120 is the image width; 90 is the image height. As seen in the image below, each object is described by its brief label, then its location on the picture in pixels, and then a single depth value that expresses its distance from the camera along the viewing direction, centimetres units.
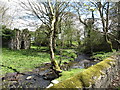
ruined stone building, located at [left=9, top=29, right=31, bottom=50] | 1975
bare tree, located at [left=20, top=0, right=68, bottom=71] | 1518
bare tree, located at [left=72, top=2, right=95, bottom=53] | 1385
